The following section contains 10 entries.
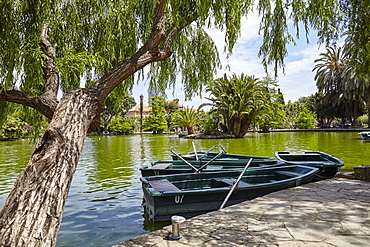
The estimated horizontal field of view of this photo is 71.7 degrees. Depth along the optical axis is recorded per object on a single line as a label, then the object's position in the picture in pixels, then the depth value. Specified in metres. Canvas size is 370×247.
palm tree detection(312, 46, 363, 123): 43.75
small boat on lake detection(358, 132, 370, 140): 22.08
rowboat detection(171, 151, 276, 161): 9.51
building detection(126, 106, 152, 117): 85.56
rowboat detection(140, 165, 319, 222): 4.96
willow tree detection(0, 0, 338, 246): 2.07
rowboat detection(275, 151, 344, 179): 7.21
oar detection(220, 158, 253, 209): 4.99
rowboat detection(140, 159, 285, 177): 7.98
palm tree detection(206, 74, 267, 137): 29.81
